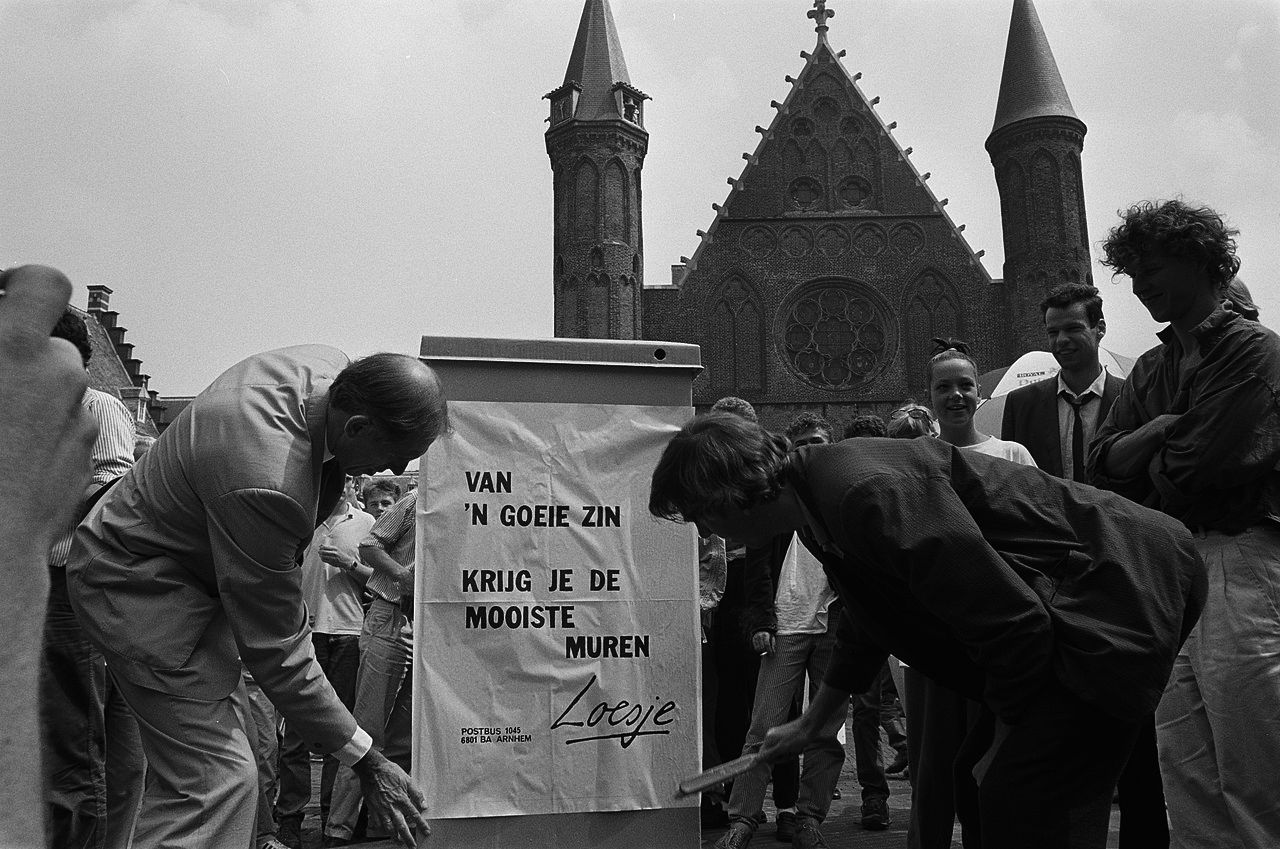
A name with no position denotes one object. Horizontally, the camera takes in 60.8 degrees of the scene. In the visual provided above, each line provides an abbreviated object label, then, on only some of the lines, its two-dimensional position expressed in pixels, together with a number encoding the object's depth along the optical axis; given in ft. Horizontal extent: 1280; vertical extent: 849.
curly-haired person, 9.71
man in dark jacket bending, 6.81
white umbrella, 31.91
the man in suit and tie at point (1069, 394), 15.21
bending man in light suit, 8.04
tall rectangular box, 13.05
